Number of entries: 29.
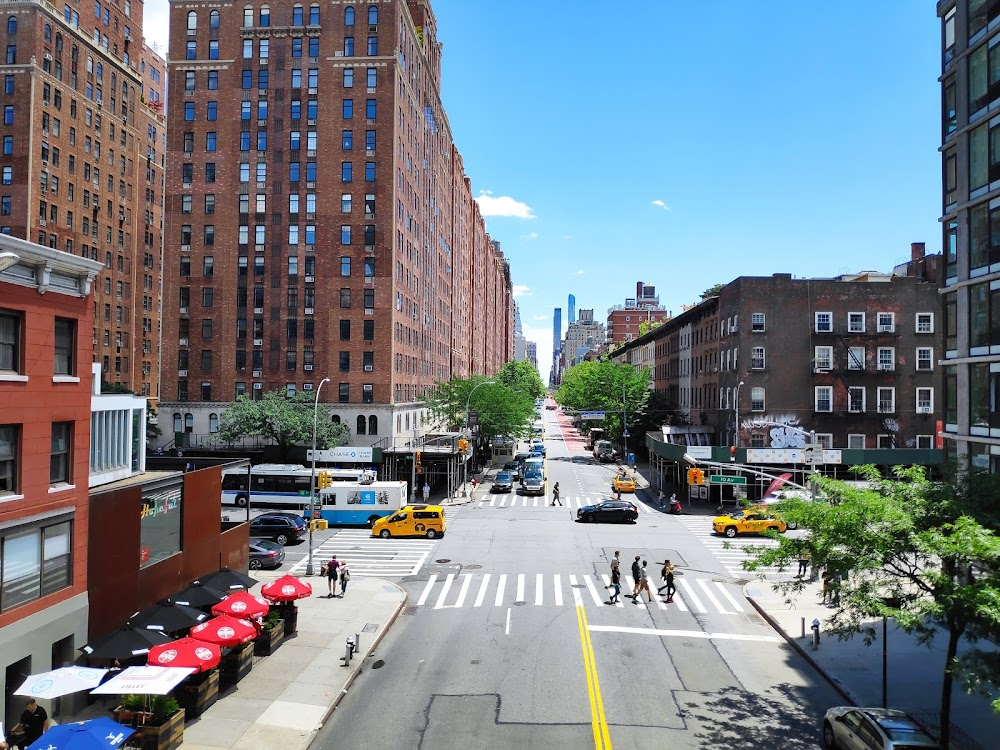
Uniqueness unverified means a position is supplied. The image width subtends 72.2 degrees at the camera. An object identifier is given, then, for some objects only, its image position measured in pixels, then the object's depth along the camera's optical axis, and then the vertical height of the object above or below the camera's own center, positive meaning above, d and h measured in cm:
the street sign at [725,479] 4971 -604
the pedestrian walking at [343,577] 2792 -741
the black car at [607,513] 4600 -791
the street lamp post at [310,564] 3142 -783
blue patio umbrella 1236 -627
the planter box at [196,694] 1678 -738
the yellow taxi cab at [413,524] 4116 -777
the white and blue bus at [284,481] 4828 -609
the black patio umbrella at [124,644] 1722 -643
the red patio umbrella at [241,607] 2053 -641
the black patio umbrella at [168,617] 1939 -641
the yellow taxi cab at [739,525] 4200 -790
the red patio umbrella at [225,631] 1788 -628
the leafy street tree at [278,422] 5194 -210
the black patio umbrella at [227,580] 2320 -641
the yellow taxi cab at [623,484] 5990 -776
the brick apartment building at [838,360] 4925 +262
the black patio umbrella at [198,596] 2139 -635
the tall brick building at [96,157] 6594 +2576
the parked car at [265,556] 3338 -787
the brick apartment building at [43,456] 1563 -150
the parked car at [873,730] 1334 -679
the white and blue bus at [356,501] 4488 -698
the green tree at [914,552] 1267 -331
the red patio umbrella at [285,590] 2242 -643
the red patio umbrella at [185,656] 1633 -628
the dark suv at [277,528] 4022 -779
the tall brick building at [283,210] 5825 +1586
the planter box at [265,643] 2105 -763
